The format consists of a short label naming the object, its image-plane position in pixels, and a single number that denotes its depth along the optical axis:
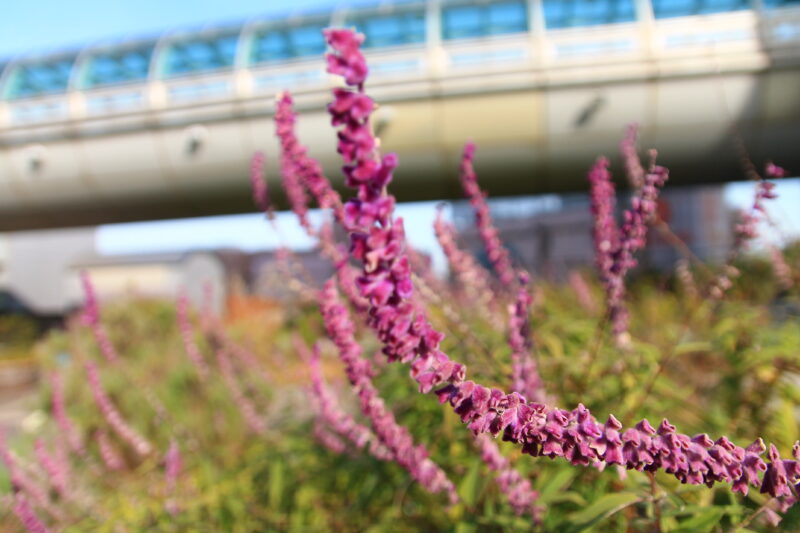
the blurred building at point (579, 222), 28.88
